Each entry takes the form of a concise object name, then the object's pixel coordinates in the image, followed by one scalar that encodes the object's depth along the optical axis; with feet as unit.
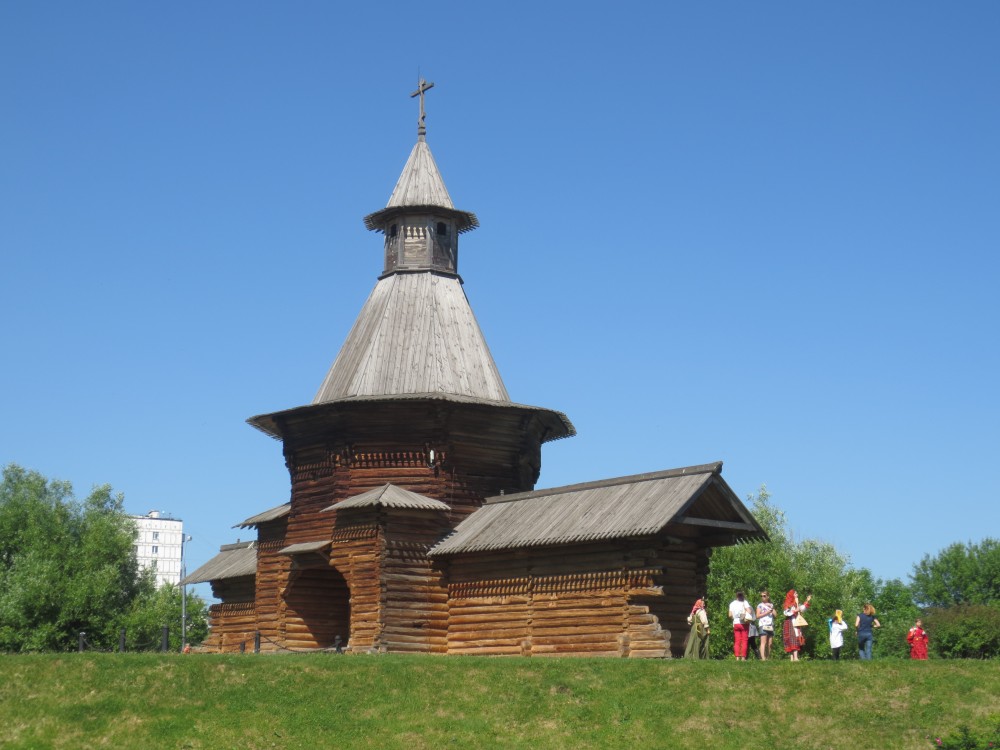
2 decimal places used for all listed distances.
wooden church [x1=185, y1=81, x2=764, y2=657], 96.99
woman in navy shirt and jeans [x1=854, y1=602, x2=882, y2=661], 83.41
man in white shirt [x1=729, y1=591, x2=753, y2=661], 86.28
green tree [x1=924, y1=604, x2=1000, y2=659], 181.68
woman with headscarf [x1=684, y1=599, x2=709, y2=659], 91.15
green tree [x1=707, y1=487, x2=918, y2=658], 174.91
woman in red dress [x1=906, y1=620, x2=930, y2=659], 84.23
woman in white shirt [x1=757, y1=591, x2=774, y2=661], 83.87
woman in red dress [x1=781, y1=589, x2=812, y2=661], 84.12
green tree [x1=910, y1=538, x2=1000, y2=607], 232.12
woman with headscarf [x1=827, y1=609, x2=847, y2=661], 84.07
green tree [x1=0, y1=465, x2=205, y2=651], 166.40
